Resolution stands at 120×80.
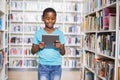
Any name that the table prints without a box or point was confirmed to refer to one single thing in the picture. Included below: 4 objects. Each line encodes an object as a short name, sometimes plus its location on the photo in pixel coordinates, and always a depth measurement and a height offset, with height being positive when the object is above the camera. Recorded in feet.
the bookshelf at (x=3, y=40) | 13.71 -0.12
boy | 7.88 -0.50
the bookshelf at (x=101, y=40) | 9.32 -0.07
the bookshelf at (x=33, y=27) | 21.11 +1.14
